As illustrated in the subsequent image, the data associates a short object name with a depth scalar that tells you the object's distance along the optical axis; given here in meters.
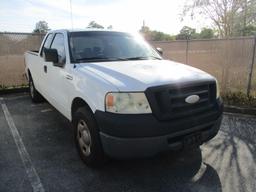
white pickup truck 2.67
